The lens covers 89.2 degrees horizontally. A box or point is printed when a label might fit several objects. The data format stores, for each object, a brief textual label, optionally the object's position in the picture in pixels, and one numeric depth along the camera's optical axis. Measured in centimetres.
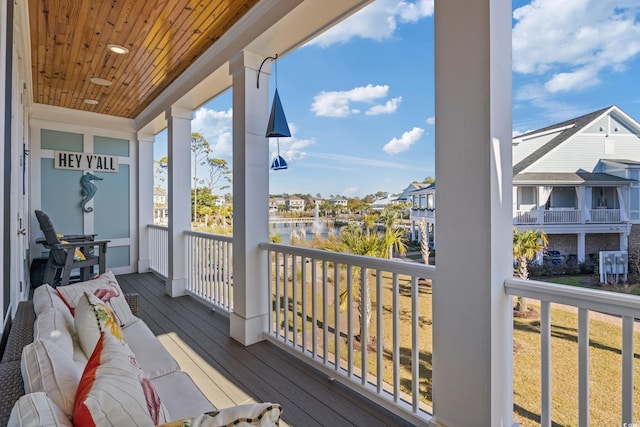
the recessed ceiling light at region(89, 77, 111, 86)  401
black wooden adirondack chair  401
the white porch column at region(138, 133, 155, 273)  596
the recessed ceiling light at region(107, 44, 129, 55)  318
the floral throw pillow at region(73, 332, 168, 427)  72
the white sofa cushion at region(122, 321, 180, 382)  157
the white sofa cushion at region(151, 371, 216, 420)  124
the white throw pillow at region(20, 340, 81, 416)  82
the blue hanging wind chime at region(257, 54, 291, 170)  277
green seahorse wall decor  533
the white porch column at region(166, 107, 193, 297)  447
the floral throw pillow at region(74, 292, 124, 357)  135
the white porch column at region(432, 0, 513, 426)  142
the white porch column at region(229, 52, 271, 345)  298
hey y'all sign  520
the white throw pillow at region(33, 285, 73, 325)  152
